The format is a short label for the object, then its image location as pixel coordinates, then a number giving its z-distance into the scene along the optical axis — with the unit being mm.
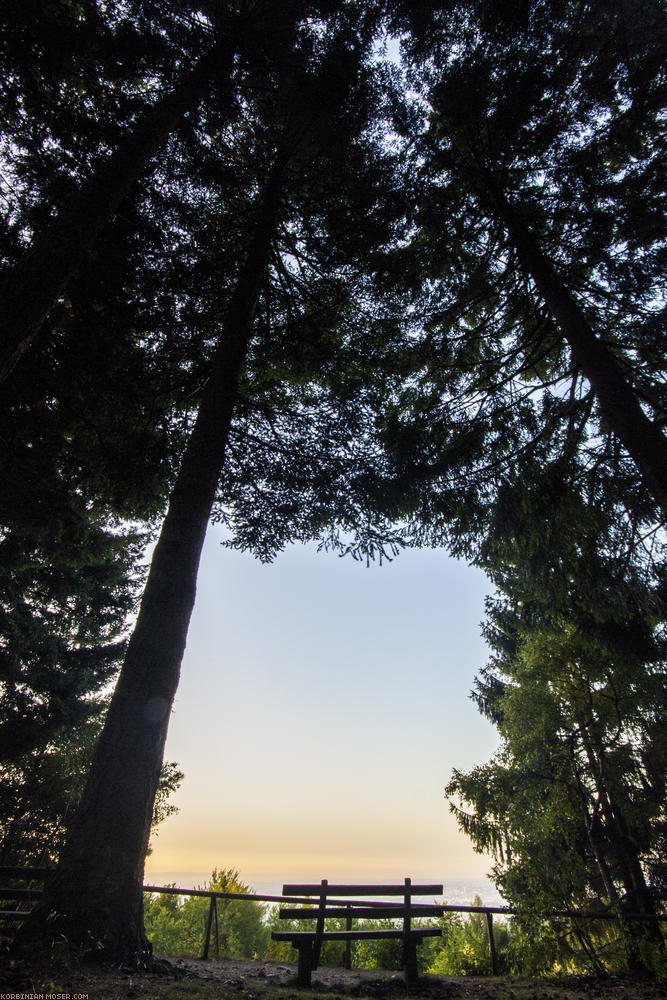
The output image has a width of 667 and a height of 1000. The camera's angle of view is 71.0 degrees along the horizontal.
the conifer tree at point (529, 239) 6301
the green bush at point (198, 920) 21859
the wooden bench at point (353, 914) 5688
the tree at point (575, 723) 6684
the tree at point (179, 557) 3504
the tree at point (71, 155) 4230
